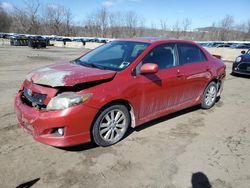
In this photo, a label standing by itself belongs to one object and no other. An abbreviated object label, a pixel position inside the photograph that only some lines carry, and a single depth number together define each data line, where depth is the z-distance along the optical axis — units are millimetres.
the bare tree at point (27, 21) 54969
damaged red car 2512
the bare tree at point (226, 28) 41399
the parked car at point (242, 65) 7983
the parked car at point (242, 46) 16386
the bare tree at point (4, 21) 58270
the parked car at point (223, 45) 18327
